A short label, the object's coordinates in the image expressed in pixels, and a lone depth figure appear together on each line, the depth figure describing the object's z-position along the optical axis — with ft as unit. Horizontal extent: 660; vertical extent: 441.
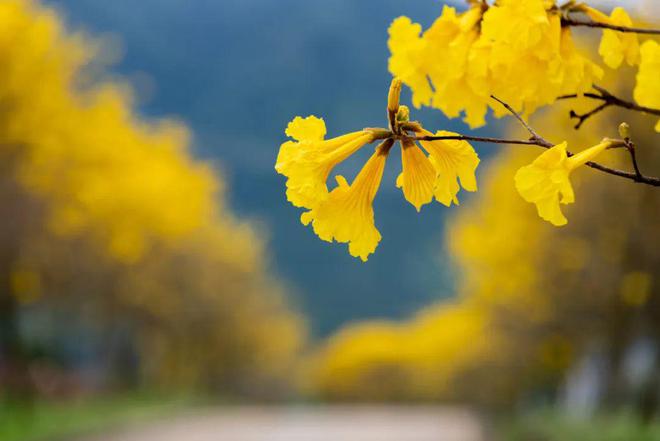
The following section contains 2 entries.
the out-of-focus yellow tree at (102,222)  43.93
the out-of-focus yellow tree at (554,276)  37.86
